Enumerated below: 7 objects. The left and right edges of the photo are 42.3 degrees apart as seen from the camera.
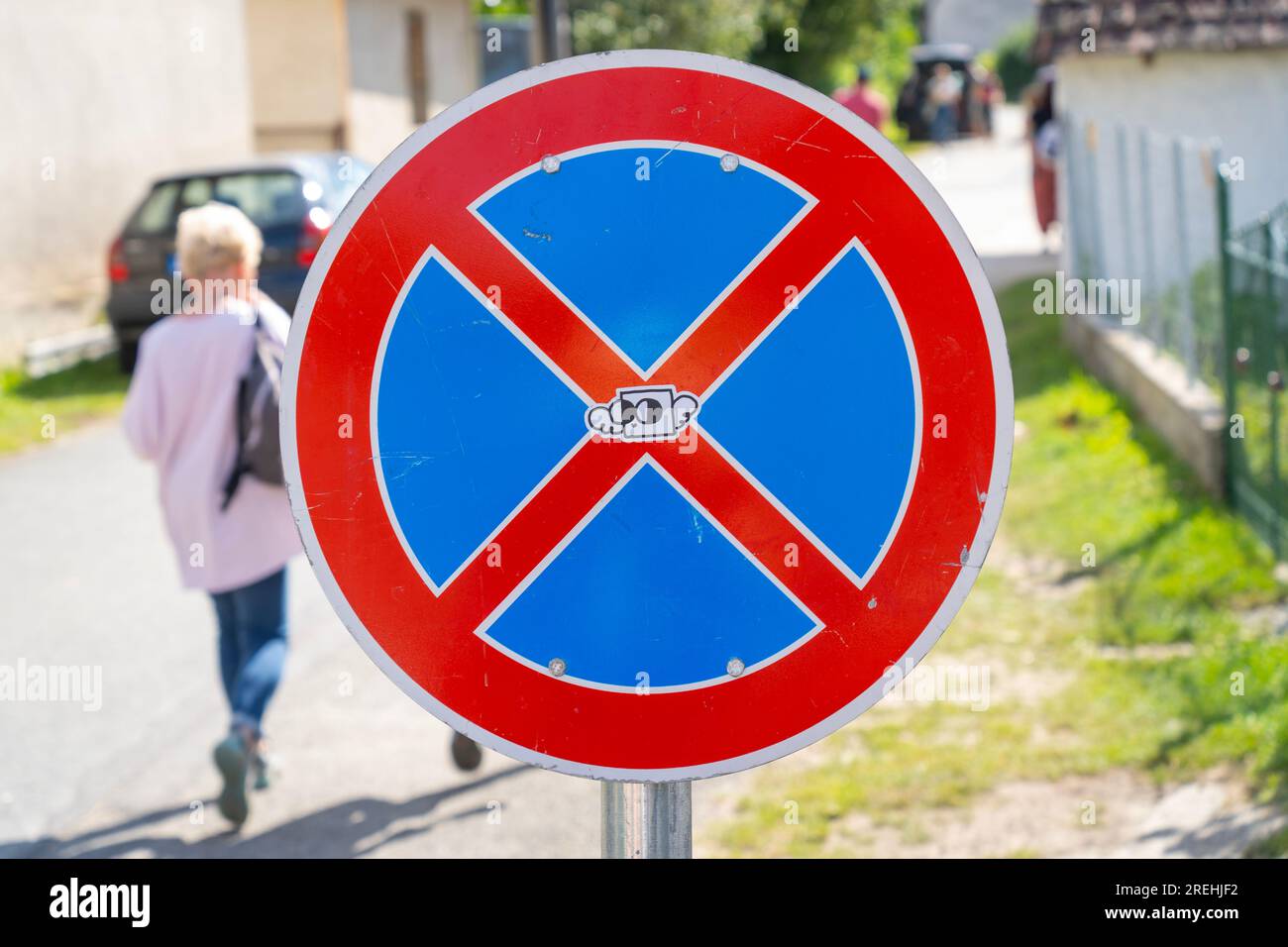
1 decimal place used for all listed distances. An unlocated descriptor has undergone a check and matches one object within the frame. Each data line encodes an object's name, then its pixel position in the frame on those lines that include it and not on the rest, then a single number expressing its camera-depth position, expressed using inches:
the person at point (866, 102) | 795.4
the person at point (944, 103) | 1505.9
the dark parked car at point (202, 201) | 524.1
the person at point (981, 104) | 1547.7
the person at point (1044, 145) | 654.5
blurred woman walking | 193.2
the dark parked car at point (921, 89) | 1581.0
